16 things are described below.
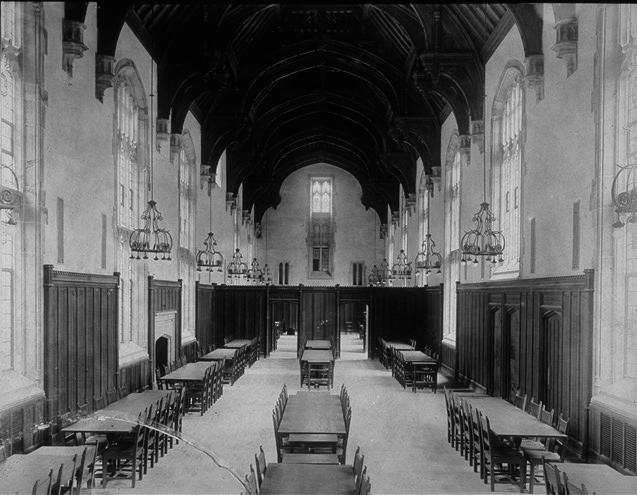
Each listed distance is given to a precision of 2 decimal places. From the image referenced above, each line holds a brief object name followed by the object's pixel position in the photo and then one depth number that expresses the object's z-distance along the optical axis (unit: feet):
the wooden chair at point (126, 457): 26.86
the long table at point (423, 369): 53.42
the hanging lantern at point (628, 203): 22.25
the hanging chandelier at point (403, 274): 75.13
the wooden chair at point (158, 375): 44.79
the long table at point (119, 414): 26.37
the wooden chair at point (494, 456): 26.58
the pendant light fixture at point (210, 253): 56.13
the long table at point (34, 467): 19.66
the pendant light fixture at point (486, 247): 37.01
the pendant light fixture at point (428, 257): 58.54
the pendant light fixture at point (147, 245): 36.27
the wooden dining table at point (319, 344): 67.77
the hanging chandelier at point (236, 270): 72.21
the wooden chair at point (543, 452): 26.43
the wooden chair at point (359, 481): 17.38
